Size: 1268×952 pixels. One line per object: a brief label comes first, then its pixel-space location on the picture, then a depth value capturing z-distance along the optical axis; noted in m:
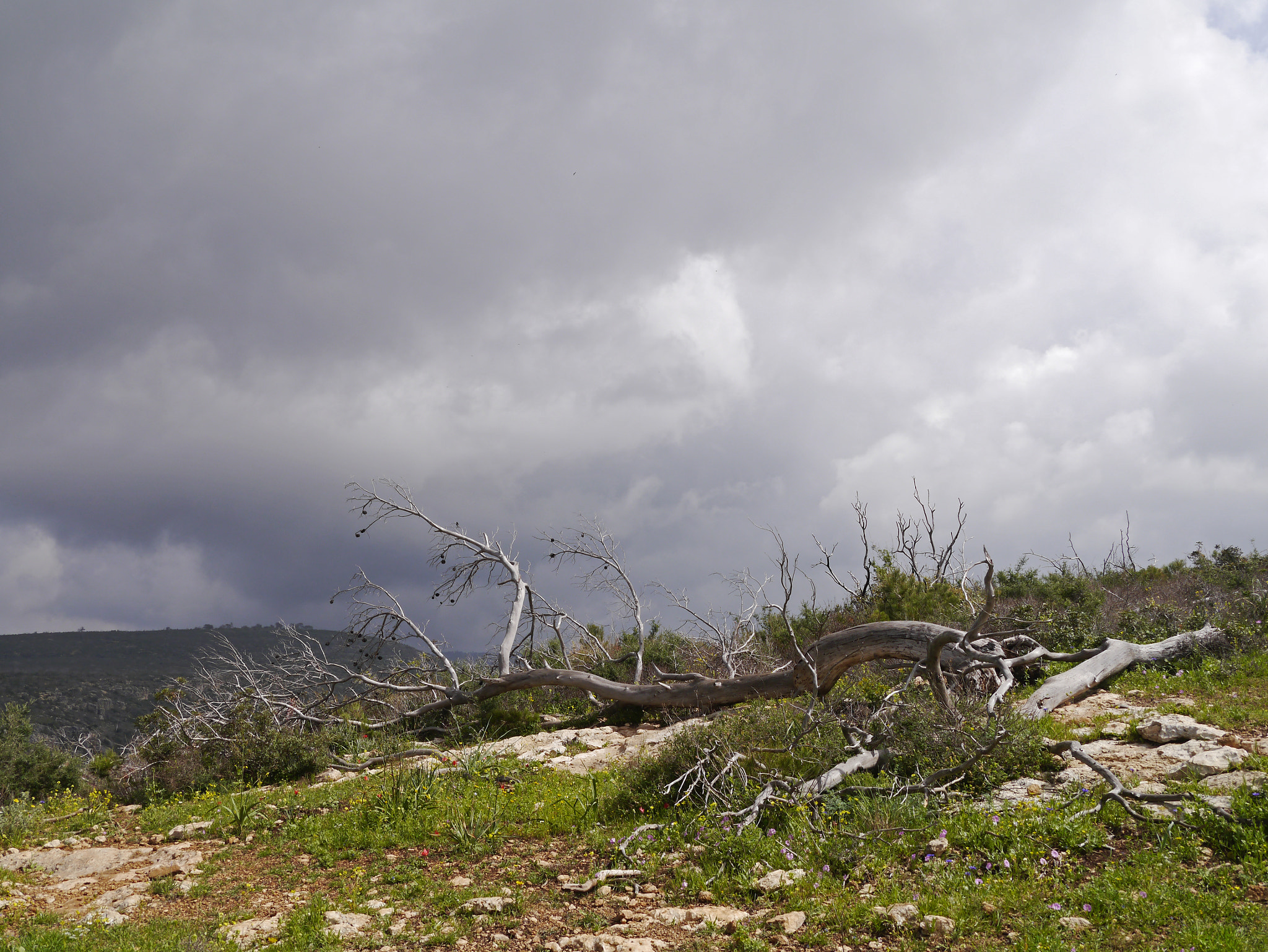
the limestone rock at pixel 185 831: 8.20
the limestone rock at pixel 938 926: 4.19
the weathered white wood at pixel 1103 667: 9.74
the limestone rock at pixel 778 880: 5.01
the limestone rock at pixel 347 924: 4.87
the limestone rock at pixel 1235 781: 5.48
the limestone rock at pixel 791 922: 4.39
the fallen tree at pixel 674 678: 7.37
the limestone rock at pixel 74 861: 7.25
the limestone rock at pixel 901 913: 4.32
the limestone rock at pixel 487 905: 5.07
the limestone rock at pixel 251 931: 4.88
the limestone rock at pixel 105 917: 5.52
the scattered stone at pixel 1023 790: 6.08
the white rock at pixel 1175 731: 7.23
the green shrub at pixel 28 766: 12.04
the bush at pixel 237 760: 11.08
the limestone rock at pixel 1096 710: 8.71
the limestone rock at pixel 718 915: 4.56
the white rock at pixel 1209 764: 6.13
